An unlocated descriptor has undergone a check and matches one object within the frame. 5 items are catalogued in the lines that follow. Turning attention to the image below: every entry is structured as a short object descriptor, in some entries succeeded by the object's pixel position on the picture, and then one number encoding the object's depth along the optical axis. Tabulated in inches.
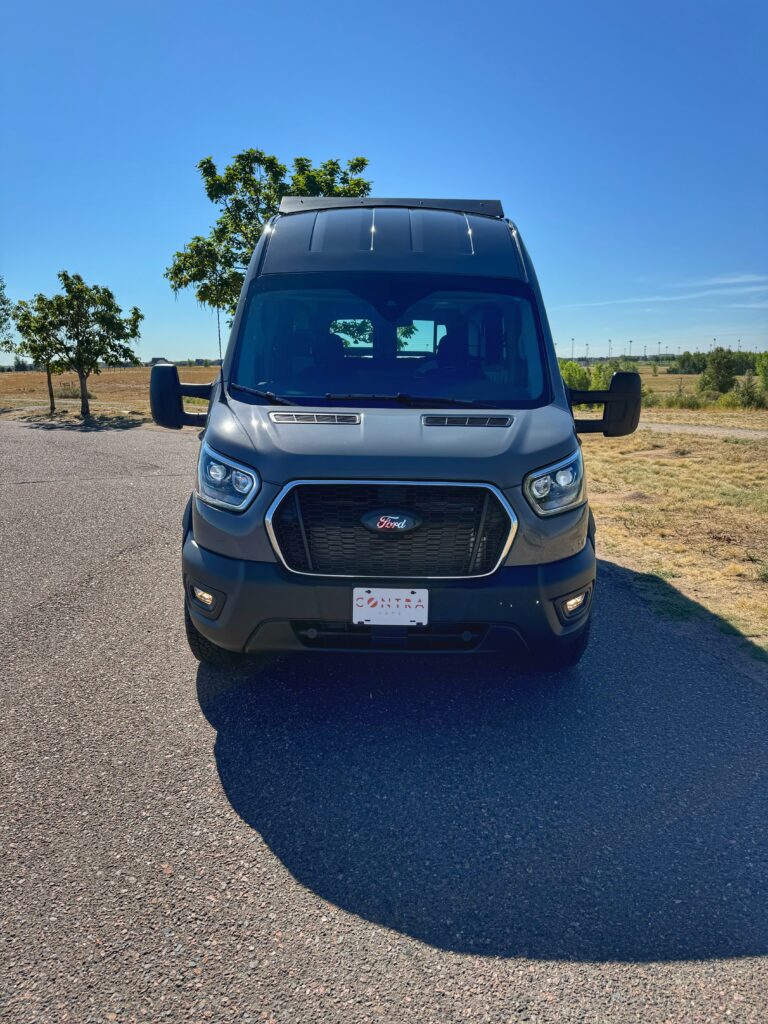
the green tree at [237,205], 1047.6
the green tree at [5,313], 1609.3
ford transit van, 127.3
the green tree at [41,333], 1094.4
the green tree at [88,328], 1105.4
